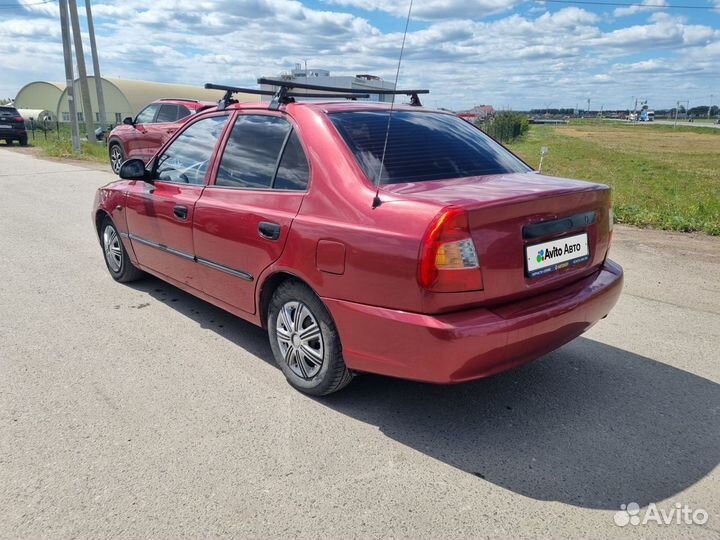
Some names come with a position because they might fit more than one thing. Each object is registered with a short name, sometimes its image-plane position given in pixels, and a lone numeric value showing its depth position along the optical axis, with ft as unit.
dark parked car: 82.53
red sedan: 8.66
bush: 142.20
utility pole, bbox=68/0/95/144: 69.05
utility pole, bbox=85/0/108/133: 76.95
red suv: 41.27
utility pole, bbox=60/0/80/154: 68.28
